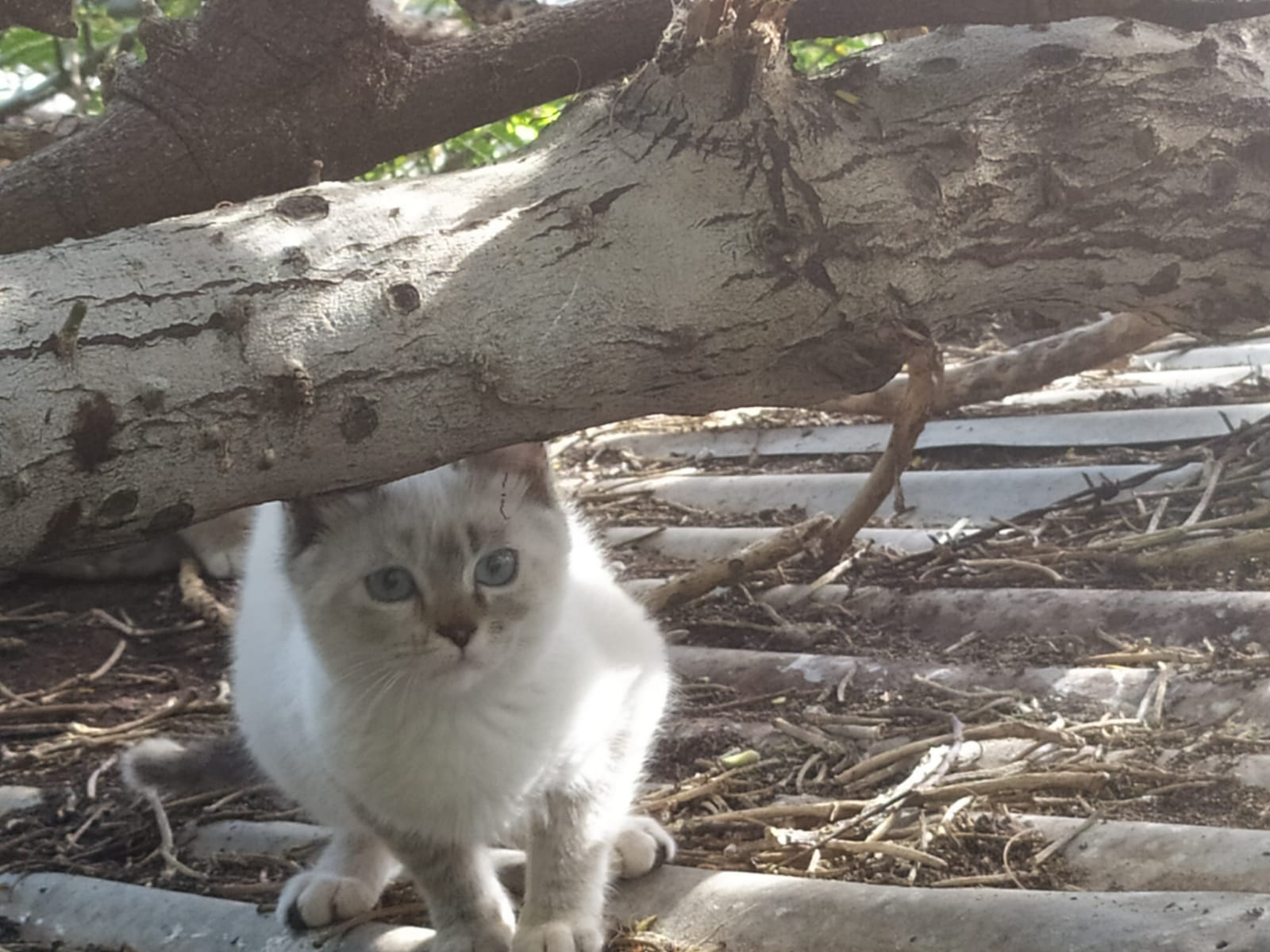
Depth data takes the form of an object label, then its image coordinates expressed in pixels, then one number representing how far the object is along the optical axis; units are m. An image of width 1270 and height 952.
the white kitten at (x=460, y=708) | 0.77
